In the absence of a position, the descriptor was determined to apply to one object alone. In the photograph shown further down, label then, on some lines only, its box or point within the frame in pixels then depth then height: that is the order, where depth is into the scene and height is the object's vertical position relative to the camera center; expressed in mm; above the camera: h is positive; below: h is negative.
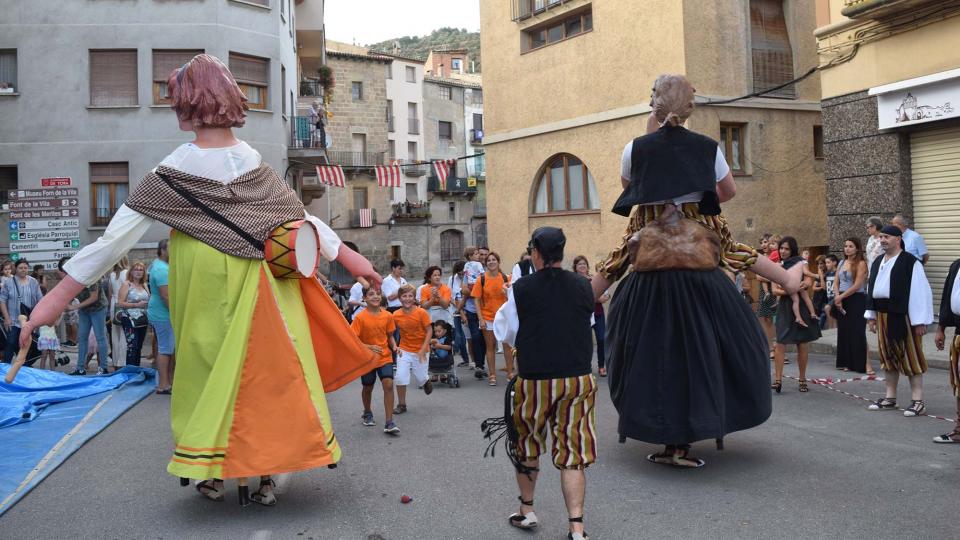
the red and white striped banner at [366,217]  53000 +4426
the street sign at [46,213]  15312 +1523
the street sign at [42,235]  15156 +1153
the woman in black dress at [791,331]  9500 -573
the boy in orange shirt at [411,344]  9148 -556
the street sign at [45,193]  15352 +1872
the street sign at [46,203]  15328 +1703
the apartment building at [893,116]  13469 +2505
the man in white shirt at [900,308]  7609 -297
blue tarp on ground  6699 -1153
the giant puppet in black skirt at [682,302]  5805 -139
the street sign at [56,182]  16000 +2165
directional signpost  15234 +1398
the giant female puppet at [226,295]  5000 +9
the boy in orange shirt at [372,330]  8352 -365
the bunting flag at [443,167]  26984 +3746
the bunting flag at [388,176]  27495 +3604
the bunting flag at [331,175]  26219 +3480
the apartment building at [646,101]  18656 +4064
